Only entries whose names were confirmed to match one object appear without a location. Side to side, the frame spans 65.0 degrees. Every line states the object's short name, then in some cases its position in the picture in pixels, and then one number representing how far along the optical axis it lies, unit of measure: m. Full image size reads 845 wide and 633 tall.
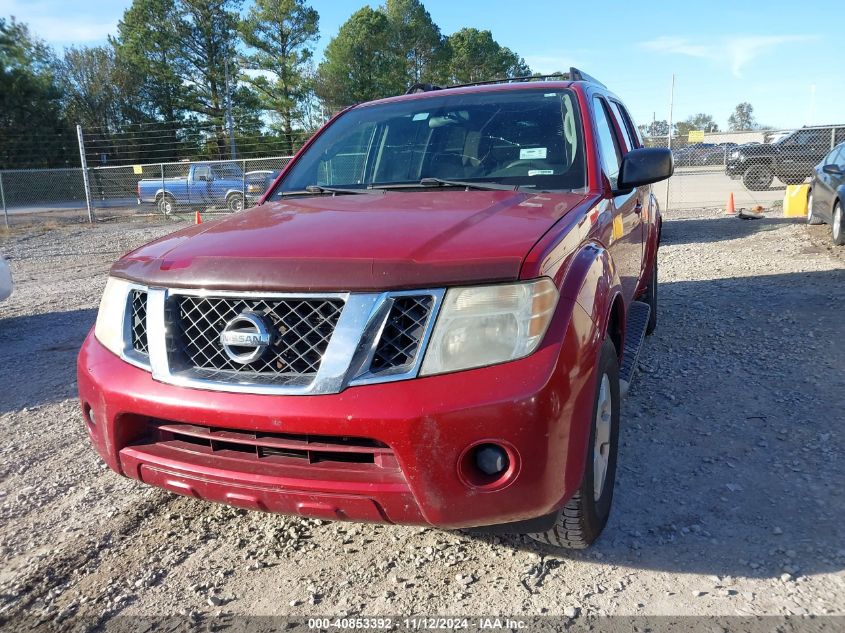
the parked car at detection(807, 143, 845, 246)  9.16
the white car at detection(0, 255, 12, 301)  6.24
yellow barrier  12.85
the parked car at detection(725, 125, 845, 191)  16.92
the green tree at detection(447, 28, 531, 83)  59.59
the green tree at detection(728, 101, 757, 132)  99.31
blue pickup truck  20.95
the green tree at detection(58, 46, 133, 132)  43.69
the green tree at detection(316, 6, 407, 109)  44.41
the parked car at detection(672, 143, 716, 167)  21.17
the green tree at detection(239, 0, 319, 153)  40.91
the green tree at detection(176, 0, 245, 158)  42.16
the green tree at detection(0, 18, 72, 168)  35.97
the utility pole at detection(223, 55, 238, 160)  28.35
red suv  1.93
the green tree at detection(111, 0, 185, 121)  42.16
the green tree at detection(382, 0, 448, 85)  52.50
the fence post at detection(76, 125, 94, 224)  20.00
